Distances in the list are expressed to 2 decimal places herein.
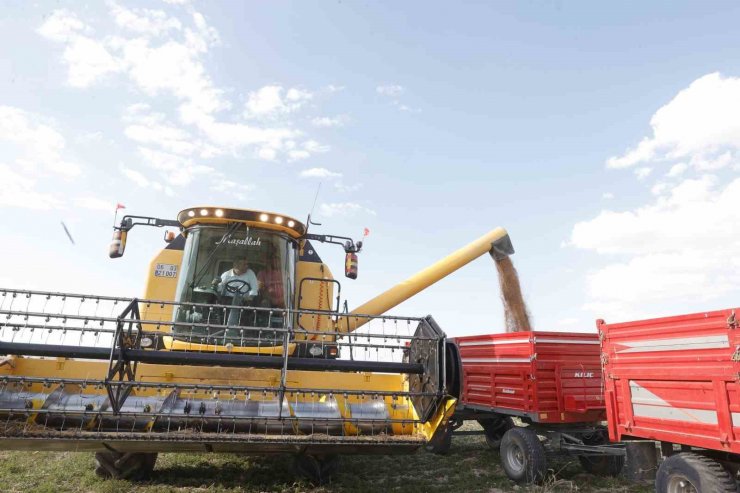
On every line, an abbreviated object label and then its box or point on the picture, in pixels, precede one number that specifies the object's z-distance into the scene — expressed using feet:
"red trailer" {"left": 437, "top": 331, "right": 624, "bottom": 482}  20.13
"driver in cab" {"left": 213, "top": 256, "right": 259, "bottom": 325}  19.04
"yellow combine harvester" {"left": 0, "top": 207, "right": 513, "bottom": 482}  13.33
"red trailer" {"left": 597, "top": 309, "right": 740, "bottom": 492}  13.25
